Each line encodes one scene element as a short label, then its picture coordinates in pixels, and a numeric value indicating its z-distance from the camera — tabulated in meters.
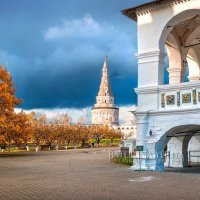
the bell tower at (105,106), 108.96
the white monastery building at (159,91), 13.70
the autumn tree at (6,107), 24.99
